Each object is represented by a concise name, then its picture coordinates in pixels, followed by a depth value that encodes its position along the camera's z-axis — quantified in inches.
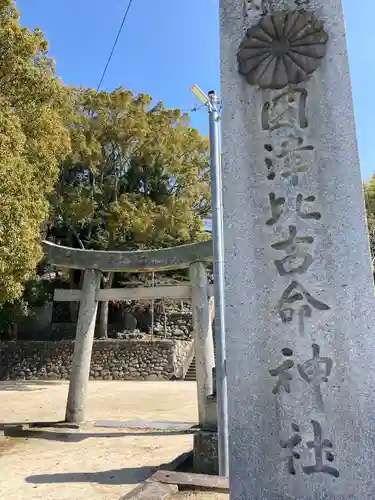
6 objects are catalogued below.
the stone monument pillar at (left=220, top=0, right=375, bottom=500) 80.0
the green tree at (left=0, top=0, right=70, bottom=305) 275.9
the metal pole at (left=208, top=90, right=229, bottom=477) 167.3
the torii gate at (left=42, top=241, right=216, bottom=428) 287.4
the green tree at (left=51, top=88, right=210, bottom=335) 655.1
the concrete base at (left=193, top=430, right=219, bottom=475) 179.8
